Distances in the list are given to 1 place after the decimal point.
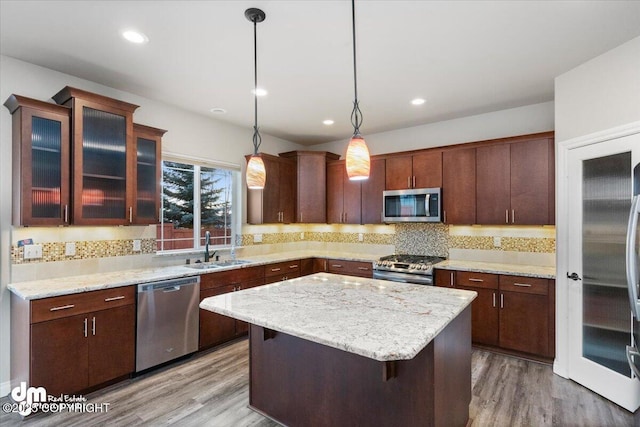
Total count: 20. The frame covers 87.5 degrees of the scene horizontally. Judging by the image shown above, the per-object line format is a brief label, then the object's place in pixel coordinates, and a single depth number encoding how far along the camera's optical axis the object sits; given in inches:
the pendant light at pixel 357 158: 75.3
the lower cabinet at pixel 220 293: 138.4
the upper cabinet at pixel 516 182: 137.5
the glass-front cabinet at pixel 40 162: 101.9
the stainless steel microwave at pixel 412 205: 163.6
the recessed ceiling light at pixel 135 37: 91.8
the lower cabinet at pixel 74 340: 95.3
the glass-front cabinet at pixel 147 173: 129.5
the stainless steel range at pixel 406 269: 152.6
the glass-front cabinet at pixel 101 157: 110.7
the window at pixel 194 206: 155.6
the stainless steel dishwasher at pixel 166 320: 118.3
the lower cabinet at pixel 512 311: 128.3
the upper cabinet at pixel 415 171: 166.9
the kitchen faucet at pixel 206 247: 159.2
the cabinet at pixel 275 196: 184.5
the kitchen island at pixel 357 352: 62.6
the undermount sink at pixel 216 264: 149.2
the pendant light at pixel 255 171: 90.4
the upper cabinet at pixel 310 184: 201.4
